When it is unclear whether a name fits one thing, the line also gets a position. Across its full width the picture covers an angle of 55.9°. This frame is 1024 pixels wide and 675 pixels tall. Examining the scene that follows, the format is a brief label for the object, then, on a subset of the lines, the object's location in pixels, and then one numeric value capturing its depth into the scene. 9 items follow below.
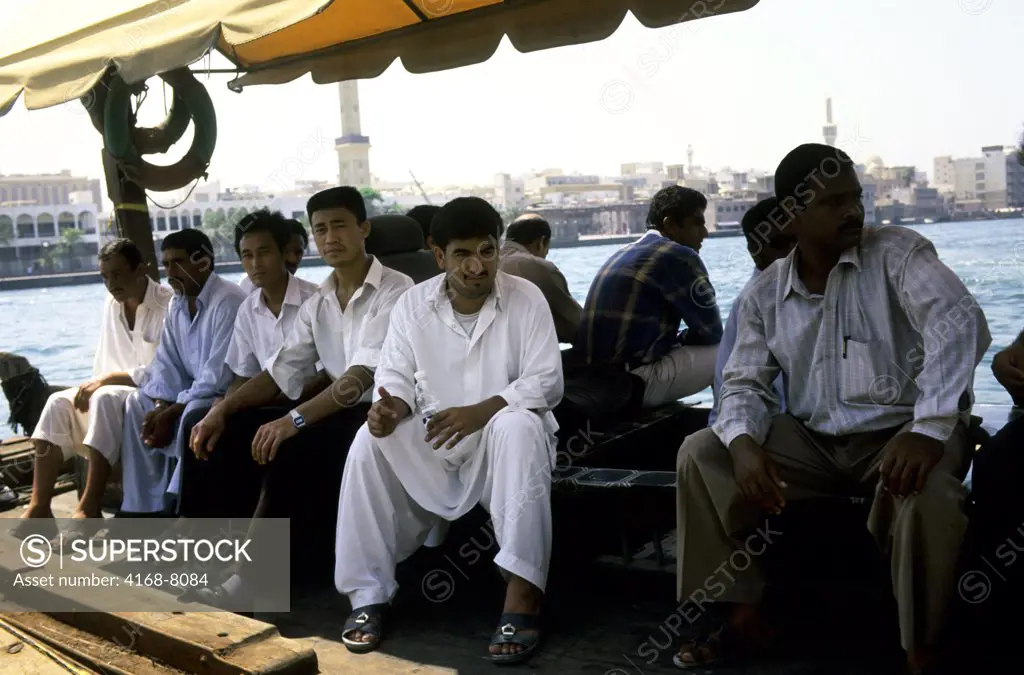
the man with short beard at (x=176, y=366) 4.03
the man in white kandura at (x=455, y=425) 2.80
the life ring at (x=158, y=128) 5.35
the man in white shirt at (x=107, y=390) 4.23
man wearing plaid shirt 3.94
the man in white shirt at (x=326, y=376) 3.32
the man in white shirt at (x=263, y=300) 3.82
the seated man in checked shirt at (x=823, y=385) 2.33
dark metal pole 5.46
